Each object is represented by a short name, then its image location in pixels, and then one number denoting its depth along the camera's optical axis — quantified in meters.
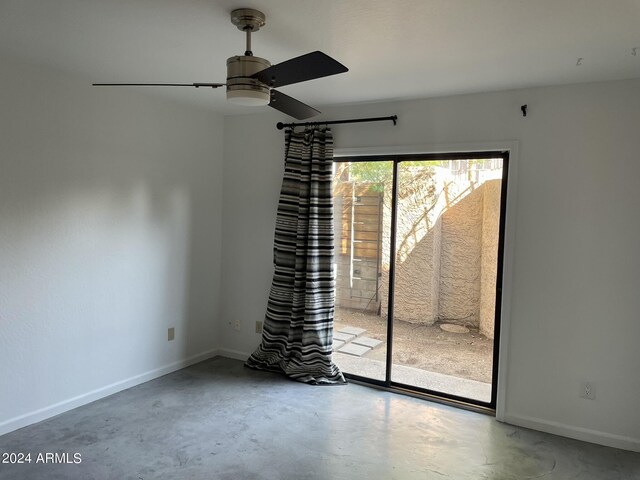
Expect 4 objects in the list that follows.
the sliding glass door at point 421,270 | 3.47
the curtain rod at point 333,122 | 3.60
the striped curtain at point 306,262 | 3.87
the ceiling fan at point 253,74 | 1.93
